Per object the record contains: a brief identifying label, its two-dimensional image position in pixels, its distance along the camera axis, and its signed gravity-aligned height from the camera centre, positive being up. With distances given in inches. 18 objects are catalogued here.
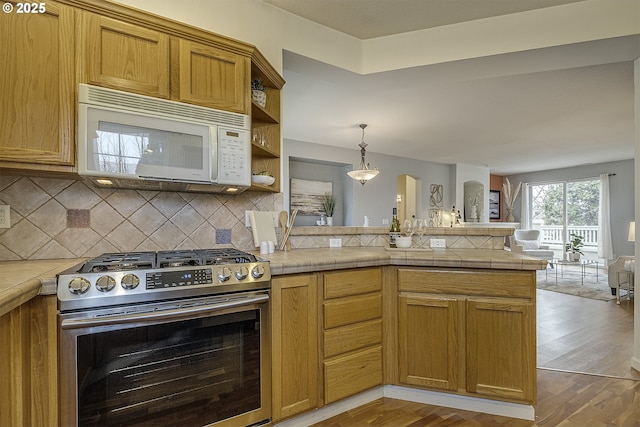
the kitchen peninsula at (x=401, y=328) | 67.2 -25.0
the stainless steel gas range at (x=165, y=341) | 47.7 -20.2
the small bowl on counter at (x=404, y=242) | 95.2 -7.1
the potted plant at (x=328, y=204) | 254.1 +11.7
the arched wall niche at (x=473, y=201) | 330.0 +17.3
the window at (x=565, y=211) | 312.8 +6.0
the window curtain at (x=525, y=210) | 364.5 +8.4
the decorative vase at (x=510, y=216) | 352.8 +1.6
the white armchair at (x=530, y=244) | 255.1 -23.5
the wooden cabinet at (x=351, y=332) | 71.1 -26.3
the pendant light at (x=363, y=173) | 207.9 +29.4
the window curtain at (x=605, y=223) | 291.7 -5.6
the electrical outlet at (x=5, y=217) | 63.0 +0.6
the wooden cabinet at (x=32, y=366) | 42.1 -20.3
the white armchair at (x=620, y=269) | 176.4 -29.9
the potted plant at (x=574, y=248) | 255.1 -27.5
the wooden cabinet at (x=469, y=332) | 70.7 -26.3
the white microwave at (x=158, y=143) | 59.5 +15.4
